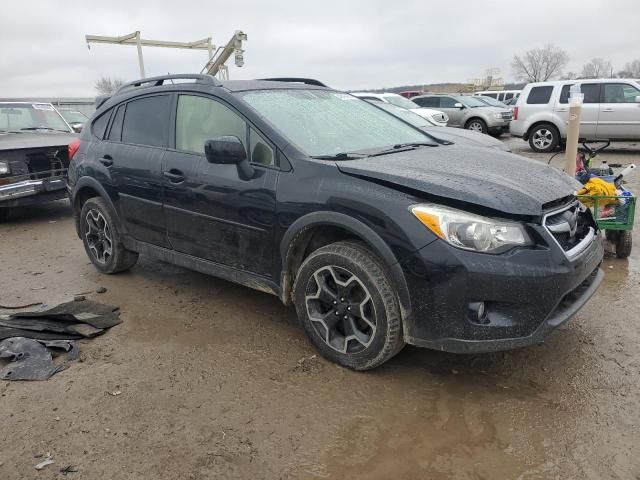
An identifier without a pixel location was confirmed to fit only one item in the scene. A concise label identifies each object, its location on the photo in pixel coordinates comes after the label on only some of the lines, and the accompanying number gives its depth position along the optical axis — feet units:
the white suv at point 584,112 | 41.52
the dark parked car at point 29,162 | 23.71
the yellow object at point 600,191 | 15.87
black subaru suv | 9.09
